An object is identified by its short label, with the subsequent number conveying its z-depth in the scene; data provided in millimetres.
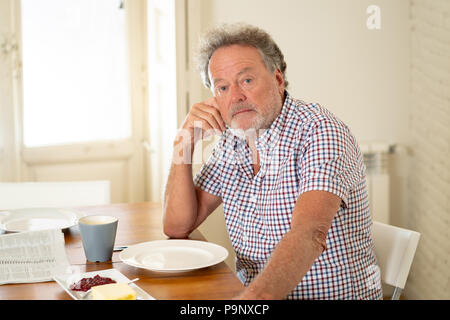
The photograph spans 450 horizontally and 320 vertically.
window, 2947
